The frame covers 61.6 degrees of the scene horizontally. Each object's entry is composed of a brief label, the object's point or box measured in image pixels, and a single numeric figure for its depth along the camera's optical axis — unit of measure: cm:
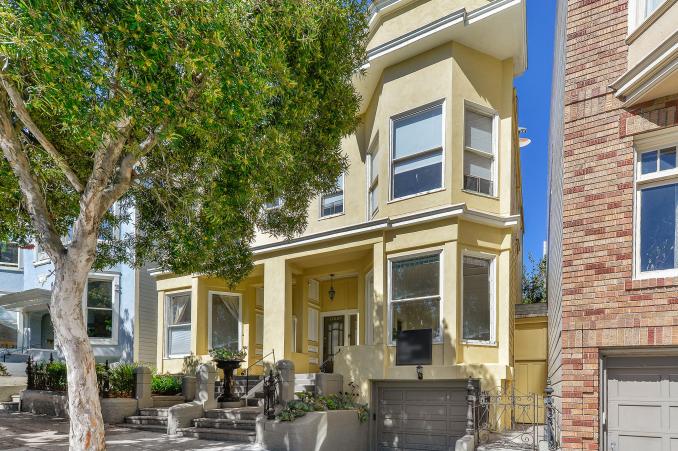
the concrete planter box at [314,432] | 1037
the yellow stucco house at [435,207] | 1137
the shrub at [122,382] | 1407
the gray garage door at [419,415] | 1110
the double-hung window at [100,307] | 1990
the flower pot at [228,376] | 1362
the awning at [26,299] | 1933
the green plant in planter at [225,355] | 1394
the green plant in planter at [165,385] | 1485
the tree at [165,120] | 657
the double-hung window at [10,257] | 2236
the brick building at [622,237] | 633
